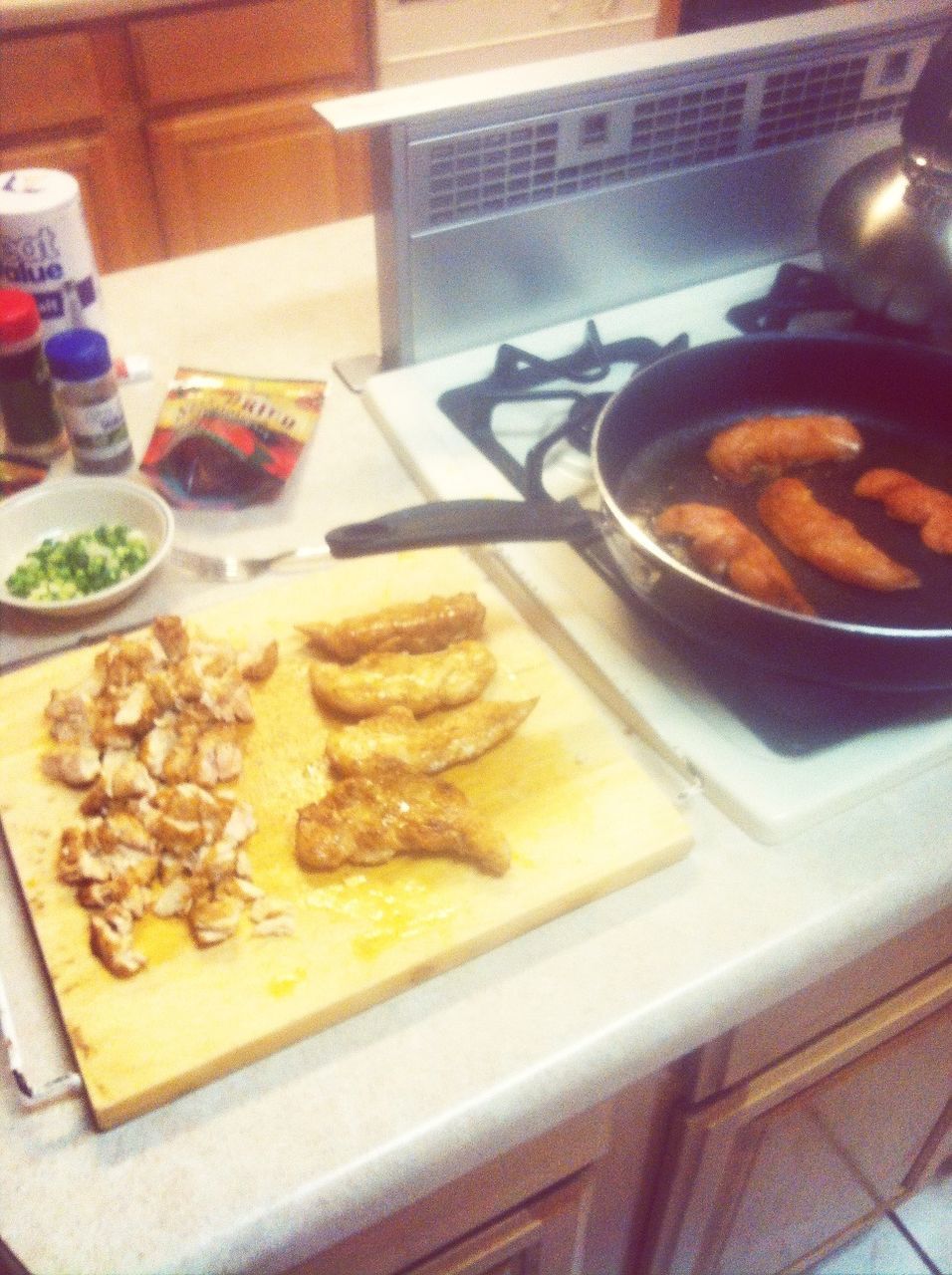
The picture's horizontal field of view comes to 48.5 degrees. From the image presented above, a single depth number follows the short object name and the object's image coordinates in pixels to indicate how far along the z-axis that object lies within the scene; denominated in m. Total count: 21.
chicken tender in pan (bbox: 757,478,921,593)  0.70
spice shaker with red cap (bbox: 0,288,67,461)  0.77
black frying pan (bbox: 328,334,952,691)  0.59
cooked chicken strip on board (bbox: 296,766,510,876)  0.56
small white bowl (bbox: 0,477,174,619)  0.76
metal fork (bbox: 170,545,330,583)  0.76
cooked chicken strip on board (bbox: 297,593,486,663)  0.67
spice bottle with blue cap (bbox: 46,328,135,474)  0.76
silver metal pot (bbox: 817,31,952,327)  0.83
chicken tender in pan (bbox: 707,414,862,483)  0.79
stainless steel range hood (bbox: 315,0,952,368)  0.86
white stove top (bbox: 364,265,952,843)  0.61
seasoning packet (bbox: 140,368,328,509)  0.80
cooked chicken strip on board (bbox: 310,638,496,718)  0.64
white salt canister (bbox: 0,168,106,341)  0.80
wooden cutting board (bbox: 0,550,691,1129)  0.50
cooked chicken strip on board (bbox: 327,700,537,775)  0.61
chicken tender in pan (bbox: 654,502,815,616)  0.69
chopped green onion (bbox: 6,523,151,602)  0.72
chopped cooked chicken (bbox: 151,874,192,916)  0.54
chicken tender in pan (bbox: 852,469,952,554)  0.73
